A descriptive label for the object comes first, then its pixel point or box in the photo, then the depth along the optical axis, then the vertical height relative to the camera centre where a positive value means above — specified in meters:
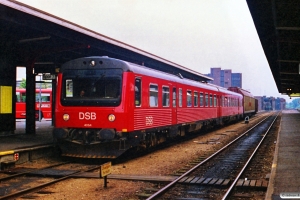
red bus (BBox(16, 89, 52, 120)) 34.09 +0.20
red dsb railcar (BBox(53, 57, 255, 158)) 11.06 -0.05
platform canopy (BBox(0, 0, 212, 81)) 11.45 +2.50
